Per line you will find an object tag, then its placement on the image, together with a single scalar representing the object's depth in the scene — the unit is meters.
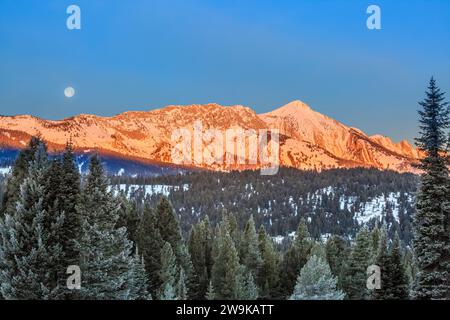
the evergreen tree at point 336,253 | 57.23
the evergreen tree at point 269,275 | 55.47
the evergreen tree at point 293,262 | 57.62
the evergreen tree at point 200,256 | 51.97
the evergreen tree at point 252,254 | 55.38
